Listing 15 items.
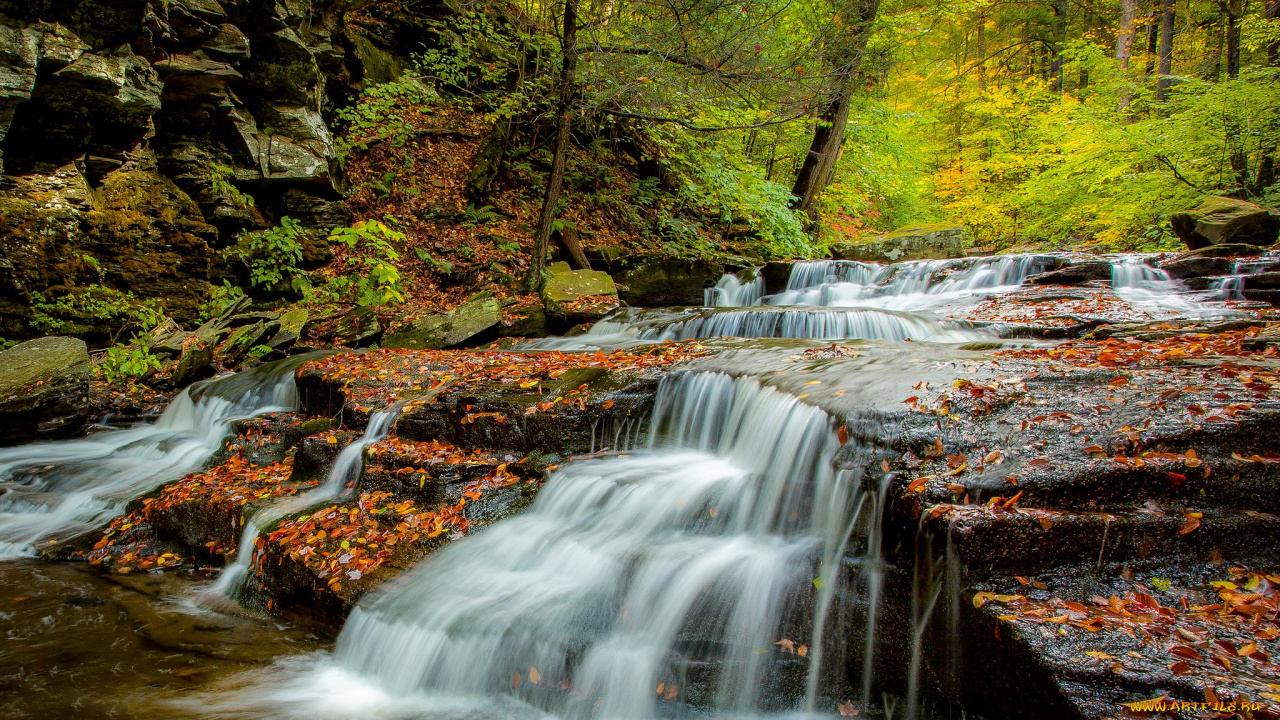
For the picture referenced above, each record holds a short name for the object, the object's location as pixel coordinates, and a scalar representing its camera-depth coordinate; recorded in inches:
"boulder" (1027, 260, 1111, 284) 374.9
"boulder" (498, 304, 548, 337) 394.3
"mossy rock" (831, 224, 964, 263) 550.9
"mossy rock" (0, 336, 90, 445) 275.7
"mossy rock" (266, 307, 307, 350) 373.1
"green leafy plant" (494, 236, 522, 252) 484.7
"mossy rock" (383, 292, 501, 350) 371.6
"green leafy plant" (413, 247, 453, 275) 461.6
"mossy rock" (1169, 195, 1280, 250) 381.7
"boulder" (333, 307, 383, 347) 380.2
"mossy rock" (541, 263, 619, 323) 398.6
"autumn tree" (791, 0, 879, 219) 413.3
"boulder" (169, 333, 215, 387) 331.6
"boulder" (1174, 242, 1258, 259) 358.3
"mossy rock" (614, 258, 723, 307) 439.8
